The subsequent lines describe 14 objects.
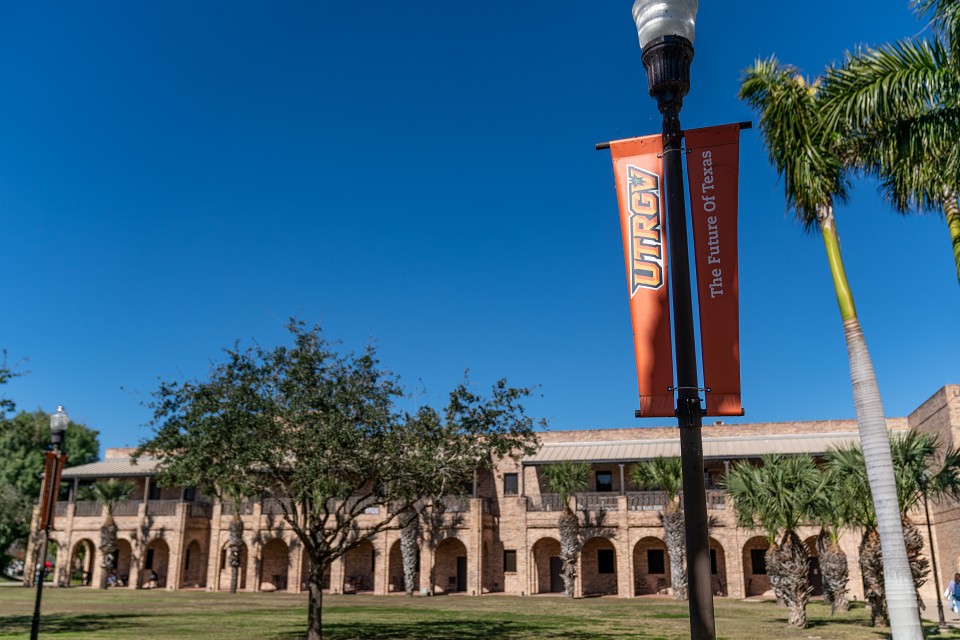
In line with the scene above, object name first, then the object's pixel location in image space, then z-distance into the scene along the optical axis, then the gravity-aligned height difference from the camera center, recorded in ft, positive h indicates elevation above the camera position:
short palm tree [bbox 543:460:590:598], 128.36 +5.42
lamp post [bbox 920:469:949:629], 64.15 -1.47
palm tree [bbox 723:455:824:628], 72.43 +3.04
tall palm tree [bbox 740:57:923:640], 38.24 +18.93
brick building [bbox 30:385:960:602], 128.16 +0.64
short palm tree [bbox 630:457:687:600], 119.55 +3.72
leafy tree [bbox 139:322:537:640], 54.95 +7.02
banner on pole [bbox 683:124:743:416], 19.85 +7.15
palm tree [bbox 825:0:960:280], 39.99 +21.41
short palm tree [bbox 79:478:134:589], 150.41 +6.96
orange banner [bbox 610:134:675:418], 19.52 +6.79
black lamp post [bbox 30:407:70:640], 41.42 +5.26
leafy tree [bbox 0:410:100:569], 161.79 +15.30
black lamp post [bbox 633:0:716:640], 16.96 +6.69
